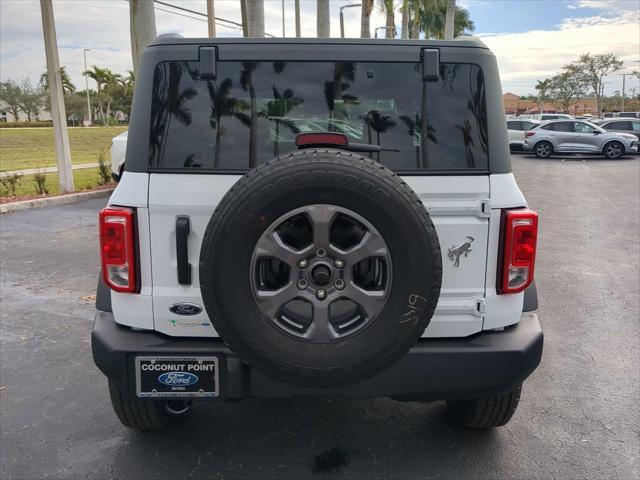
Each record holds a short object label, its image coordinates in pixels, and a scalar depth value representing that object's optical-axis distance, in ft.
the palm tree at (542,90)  272.68
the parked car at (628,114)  147.74
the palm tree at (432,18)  113.19
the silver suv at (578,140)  72.49
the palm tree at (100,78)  273.33
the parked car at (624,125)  79.38
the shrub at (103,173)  44.29
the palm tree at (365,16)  81.05
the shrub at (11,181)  37.49
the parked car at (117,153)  37.50
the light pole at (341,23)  128.87
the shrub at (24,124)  169.35
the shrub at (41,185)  38.88
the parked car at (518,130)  79.42
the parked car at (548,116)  107.29
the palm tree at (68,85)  289.33
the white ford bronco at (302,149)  8.09
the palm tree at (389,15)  89.79
